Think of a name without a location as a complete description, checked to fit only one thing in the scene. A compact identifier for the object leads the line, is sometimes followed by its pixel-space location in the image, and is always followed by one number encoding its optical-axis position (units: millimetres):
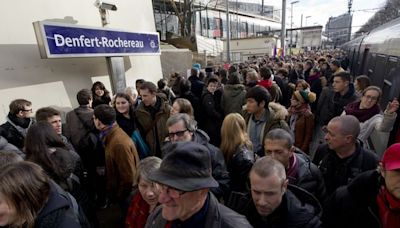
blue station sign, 4434
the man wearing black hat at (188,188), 1263
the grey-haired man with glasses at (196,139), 2527
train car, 4297
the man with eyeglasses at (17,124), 3145
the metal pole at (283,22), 16334
